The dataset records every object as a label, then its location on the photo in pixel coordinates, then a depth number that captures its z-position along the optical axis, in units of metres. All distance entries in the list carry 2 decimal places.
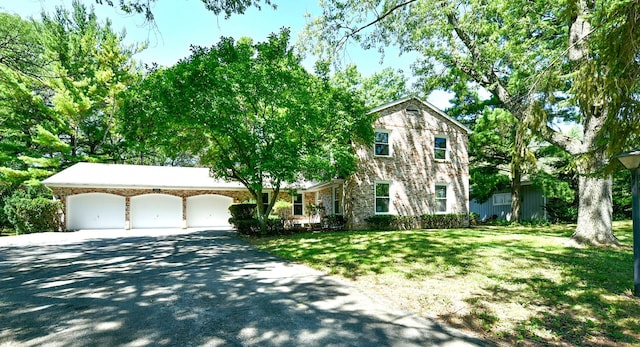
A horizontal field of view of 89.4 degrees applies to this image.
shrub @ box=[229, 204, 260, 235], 15.32
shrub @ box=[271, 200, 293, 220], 21.81
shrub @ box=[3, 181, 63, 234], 16.91
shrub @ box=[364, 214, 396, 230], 16.69
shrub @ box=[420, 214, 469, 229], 17.72
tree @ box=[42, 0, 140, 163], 22.69
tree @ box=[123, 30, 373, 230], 12.21
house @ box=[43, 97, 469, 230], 17.28
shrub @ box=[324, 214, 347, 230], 16.91
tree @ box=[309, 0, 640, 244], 3.96
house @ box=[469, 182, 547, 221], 21.02
